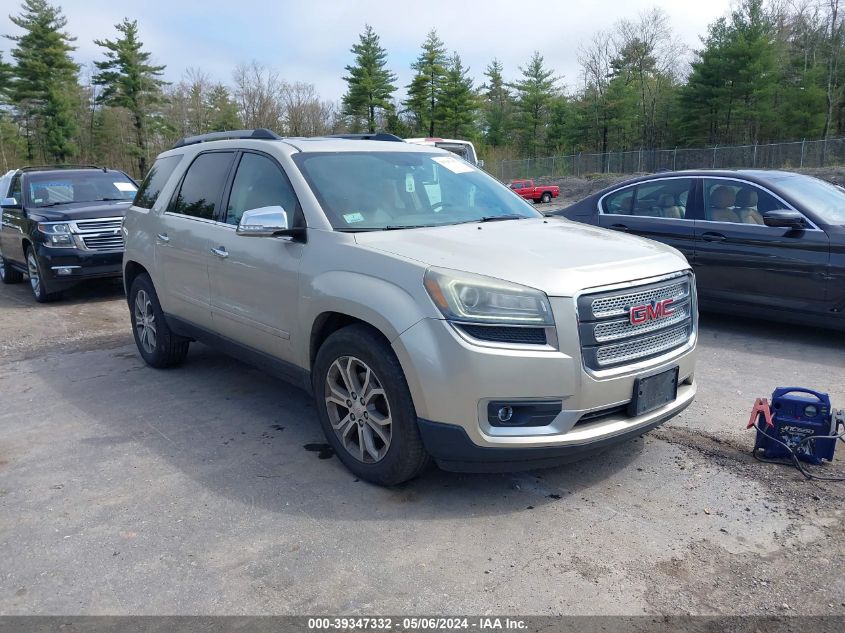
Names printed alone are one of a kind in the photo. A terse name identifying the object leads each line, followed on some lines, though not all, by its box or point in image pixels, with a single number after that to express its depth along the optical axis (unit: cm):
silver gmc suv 325
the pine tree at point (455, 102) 5762
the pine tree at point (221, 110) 5484
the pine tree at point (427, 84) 5697
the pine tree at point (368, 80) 5544
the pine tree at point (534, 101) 6231
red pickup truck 4050
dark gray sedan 624
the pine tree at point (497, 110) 6556
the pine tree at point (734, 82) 4553
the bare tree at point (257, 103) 5521
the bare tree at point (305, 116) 5497
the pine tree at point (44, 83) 5175
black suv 944
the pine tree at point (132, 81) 5412
